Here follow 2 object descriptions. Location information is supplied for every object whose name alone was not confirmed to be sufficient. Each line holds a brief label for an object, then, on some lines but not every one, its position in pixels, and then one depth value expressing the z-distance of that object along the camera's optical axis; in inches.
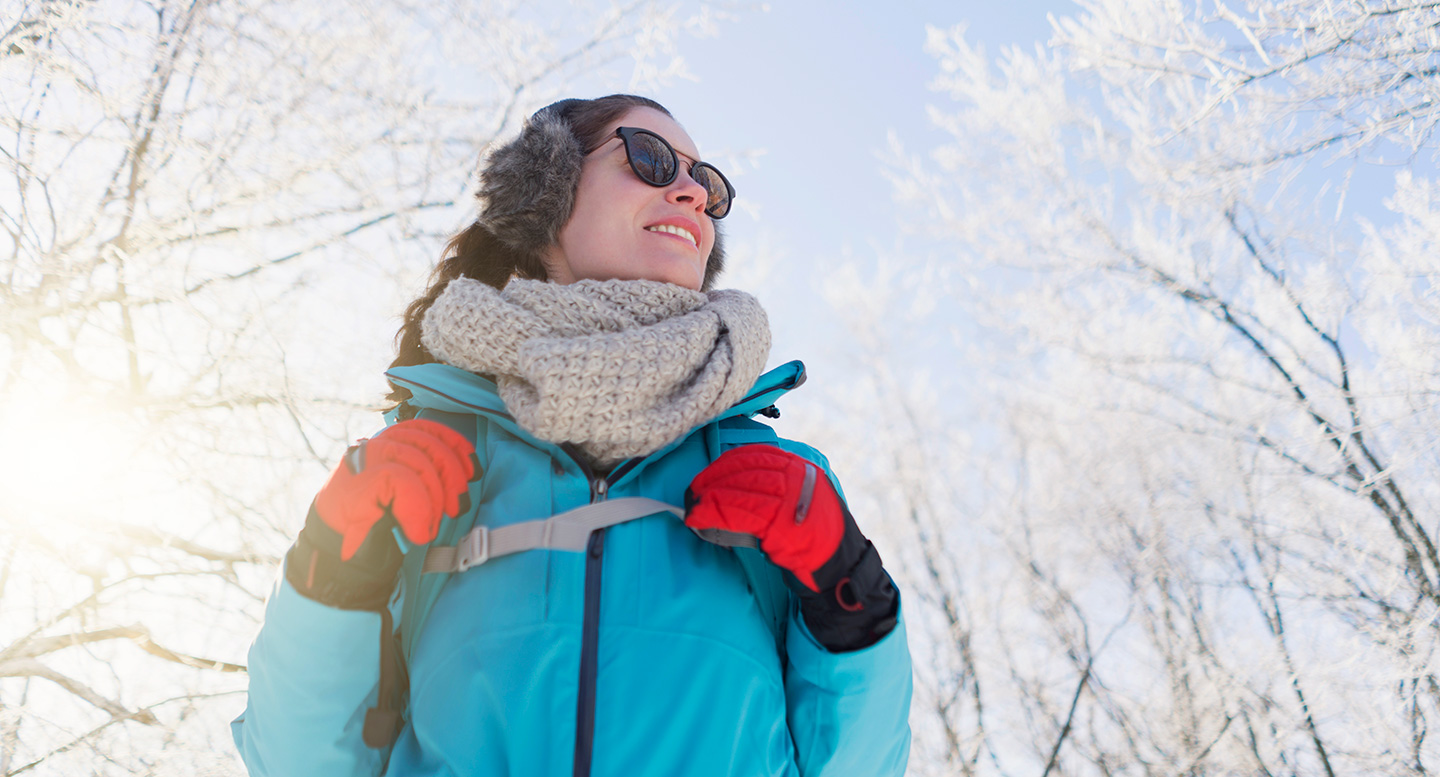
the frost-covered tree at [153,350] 110.7
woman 42.1
